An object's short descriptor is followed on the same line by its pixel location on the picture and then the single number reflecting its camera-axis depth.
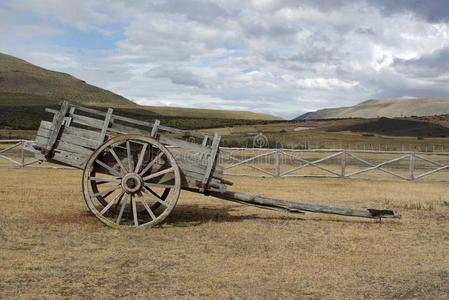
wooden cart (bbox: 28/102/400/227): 10.61
